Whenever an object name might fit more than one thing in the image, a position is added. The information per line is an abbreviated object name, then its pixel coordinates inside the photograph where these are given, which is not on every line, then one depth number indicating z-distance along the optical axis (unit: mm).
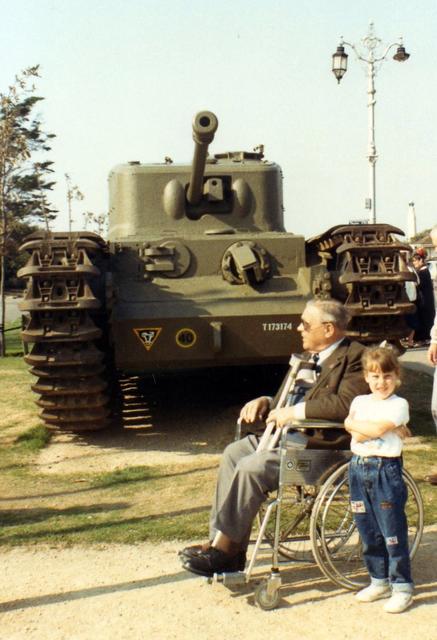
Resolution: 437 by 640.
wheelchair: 4113
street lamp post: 19281
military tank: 7852
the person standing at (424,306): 9844
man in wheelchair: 4207
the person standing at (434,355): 6027
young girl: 4039
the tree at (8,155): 16266
